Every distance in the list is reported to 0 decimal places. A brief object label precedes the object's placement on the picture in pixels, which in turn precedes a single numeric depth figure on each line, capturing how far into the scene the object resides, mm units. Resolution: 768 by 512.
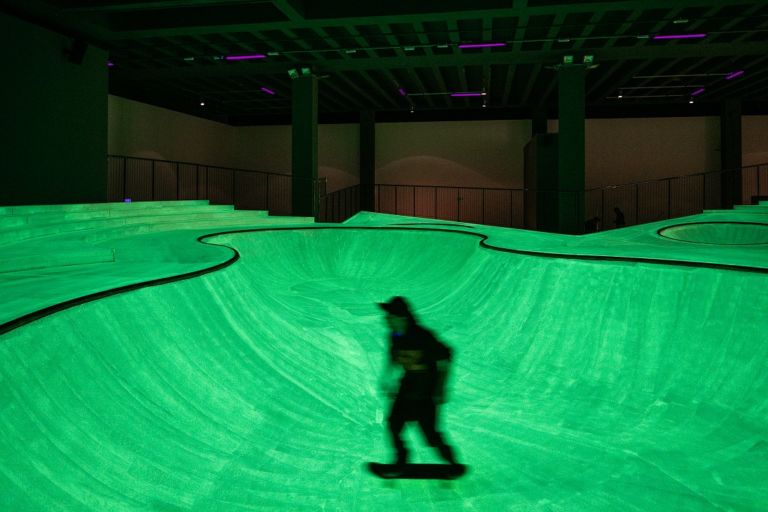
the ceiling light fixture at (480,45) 12891
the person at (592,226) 17312
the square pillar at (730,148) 18375
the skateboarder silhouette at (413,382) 2980
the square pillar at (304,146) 15473
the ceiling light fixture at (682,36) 12181
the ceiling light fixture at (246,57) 14113
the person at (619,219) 17933
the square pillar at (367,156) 21359
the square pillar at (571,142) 13906
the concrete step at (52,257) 5516
